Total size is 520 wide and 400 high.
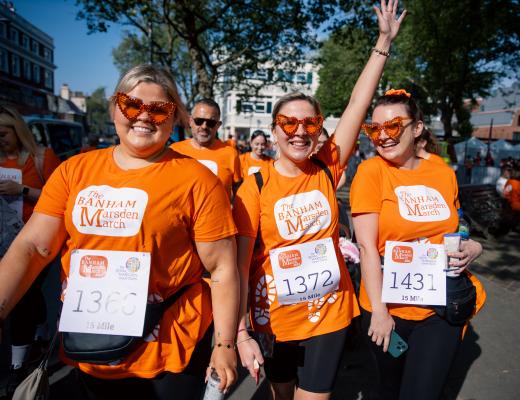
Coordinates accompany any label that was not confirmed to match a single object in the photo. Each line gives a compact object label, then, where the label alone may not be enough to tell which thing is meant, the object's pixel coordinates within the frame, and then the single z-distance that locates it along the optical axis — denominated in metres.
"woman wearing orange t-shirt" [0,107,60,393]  2.83
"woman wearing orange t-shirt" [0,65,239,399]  1.54
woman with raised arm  1.94
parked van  10.59
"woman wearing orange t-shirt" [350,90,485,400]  2.04
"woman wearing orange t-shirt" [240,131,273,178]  6.11
